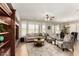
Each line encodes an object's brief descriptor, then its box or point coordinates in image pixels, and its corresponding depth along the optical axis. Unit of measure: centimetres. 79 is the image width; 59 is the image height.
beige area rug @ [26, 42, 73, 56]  115
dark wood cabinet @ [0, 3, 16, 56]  117
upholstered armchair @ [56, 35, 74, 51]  138
